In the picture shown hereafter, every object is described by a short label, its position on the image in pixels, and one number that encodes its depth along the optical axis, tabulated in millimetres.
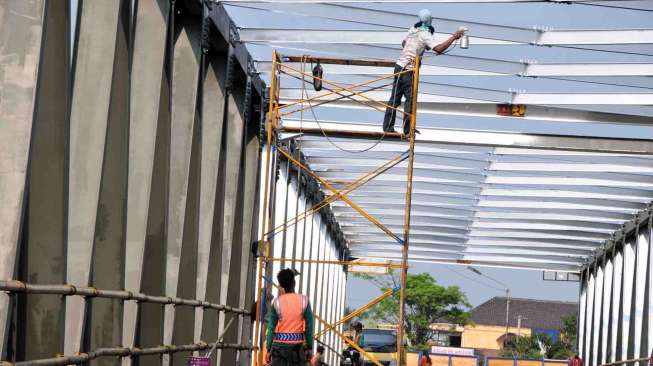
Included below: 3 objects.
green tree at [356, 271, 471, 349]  121750
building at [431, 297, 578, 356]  123188
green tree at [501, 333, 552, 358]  95875
